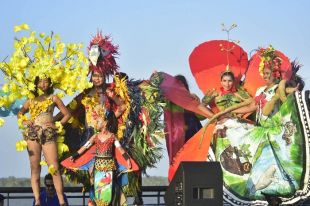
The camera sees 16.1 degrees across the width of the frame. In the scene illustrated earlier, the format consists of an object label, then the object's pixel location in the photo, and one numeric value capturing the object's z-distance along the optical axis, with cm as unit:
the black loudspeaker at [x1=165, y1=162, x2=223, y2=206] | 1032
